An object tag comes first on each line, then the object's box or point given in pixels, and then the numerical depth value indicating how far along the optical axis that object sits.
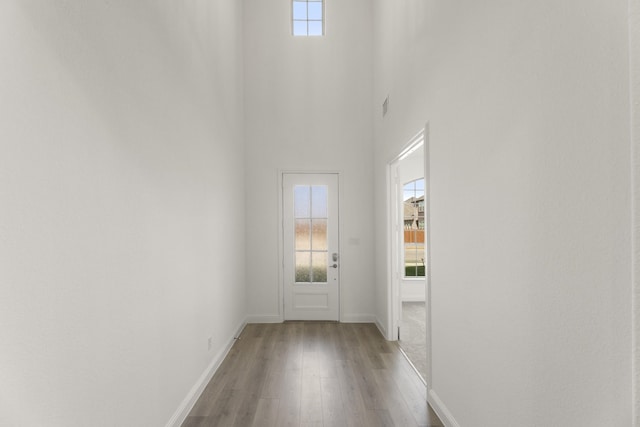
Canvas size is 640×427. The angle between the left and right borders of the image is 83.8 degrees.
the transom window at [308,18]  5.27
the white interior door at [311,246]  5.16
